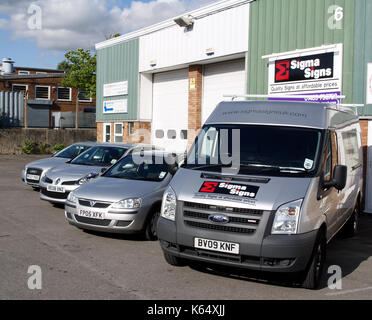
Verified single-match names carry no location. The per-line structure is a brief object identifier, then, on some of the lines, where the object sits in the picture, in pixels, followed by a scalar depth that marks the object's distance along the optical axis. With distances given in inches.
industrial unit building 451.2
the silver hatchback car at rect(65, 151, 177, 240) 302.7
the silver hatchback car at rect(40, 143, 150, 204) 403.5
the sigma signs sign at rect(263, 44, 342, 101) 462.0
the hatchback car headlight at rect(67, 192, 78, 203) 317.3
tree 1338.6
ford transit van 210.8
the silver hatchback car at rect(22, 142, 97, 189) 495.1
